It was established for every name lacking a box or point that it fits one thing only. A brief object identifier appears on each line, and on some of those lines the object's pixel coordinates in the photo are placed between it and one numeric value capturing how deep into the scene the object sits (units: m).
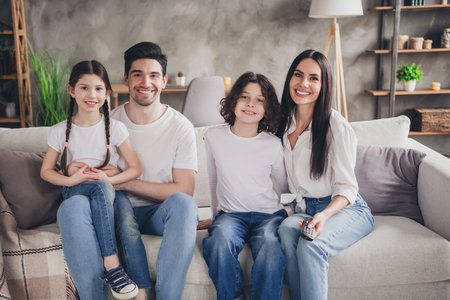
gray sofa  1.75
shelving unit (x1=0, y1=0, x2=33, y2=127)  4.33
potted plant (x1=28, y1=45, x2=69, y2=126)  4.43
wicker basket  4.53
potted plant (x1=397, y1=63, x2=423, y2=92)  4.59
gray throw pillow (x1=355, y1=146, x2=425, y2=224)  2.08
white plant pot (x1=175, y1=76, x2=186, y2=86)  4.73
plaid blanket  1.73
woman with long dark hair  1.70
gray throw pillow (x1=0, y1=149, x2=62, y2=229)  1.91
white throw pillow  2.33
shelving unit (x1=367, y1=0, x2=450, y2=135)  4.46
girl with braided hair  1.83
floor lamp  4.23
